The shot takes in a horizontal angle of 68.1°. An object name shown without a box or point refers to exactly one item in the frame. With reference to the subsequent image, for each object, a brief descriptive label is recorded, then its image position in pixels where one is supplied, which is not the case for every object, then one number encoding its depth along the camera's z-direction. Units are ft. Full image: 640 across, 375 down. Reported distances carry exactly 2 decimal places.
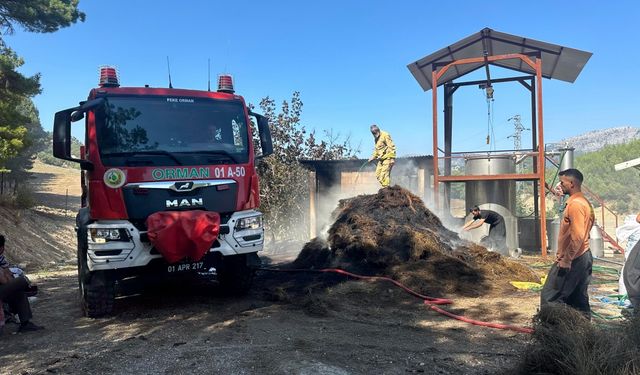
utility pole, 128.96
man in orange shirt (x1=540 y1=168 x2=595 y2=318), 16.26
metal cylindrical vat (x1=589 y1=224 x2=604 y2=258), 39.23
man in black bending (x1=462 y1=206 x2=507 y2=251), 38.14
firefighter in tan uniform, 38.42
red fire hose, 17.96
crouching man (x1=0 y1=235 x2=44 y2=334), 18.22
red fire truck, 18.40
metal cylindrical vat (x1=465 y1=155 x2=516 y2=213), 42.01
